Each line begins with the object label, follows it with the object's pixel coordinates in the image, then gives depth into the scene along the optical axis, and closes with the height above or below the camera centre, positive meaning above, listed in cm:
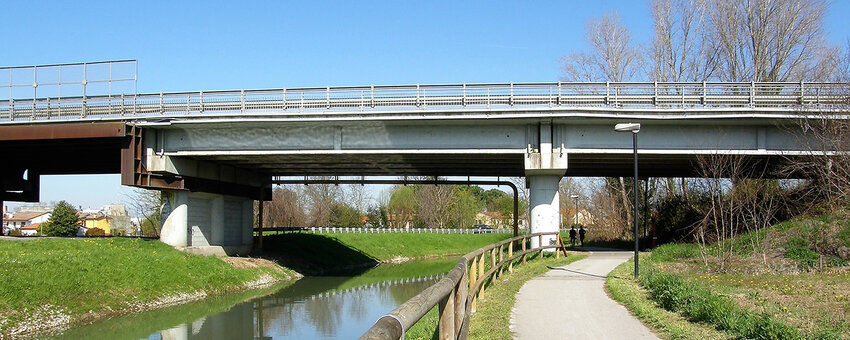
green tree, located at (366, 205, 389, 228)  8562 -123
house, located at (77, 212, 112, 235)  11318 -228
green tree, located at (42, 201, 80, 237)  6694 -130
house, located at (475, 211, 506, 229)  10038 -204
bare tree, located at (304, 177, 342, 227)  8012 +71
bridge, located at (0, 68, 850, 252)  2639 +310
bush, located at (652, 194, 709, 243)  3788 -52
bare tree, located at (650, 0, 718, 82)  4594 +982
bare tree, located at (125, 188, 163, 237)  6347 +21
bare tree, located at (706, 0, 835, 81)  4144 +1022
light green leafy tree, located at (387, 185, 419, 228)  8481 -1
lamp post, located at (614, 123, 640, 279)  1922 +217
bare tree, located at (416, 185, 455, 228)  8306 +22
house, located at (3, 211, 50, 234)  13400 -225
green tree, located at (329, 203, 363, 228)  7833 -107
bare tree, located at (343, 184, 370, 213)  9057 +118
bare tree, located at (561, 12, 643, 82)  4679 +973
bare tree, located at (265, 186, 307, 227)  7312 -19
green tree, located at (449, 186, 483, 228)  8444 -62
